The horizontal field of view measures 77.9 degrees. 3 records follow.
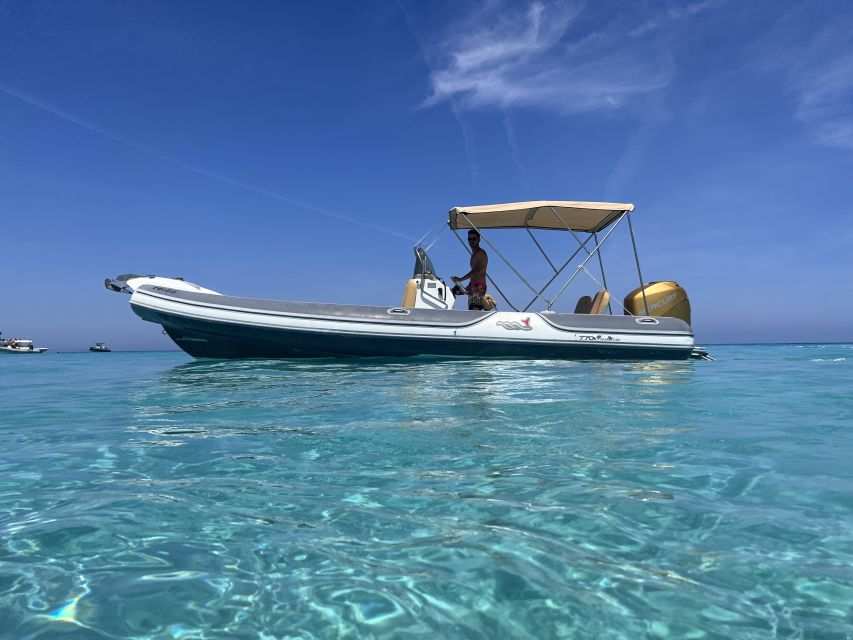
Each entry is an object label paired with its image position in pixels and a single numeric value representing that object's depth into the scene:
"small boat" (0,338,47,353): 42.44
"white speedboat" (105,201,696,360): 9.88
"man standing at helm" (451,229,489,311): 10.61
